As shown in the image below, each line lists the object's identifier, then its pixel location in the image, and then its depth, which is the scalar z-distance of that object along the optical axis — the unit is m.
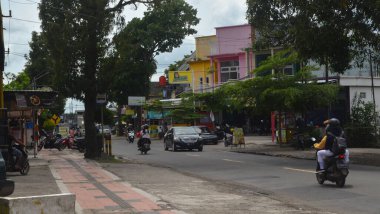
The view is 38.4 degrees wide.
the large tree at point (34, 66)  55.38
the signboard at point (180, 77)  59.19
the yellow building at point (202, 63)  59.44
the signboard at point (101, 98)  23.58
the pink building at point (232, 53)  53.22
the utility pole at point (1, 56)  19.44
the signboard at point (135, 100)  61.63
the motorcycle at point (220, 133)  47.17
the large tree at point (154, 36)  61.06
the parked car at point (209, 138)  43.03
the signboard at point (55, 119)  42.45
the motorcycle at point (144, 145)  30.97
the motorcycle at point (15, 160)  16.77
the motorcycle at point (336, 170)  13.71
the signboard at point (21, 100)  22.03
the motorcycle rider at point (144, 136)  31.06
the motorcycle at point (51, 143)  35.41
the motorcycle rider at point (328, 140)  14.05
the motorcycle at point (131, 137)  49.84
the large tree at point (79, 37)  22.98
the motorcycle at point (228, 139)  35.43
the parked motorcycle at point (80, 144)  33.16
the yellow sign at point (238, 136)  33.72
